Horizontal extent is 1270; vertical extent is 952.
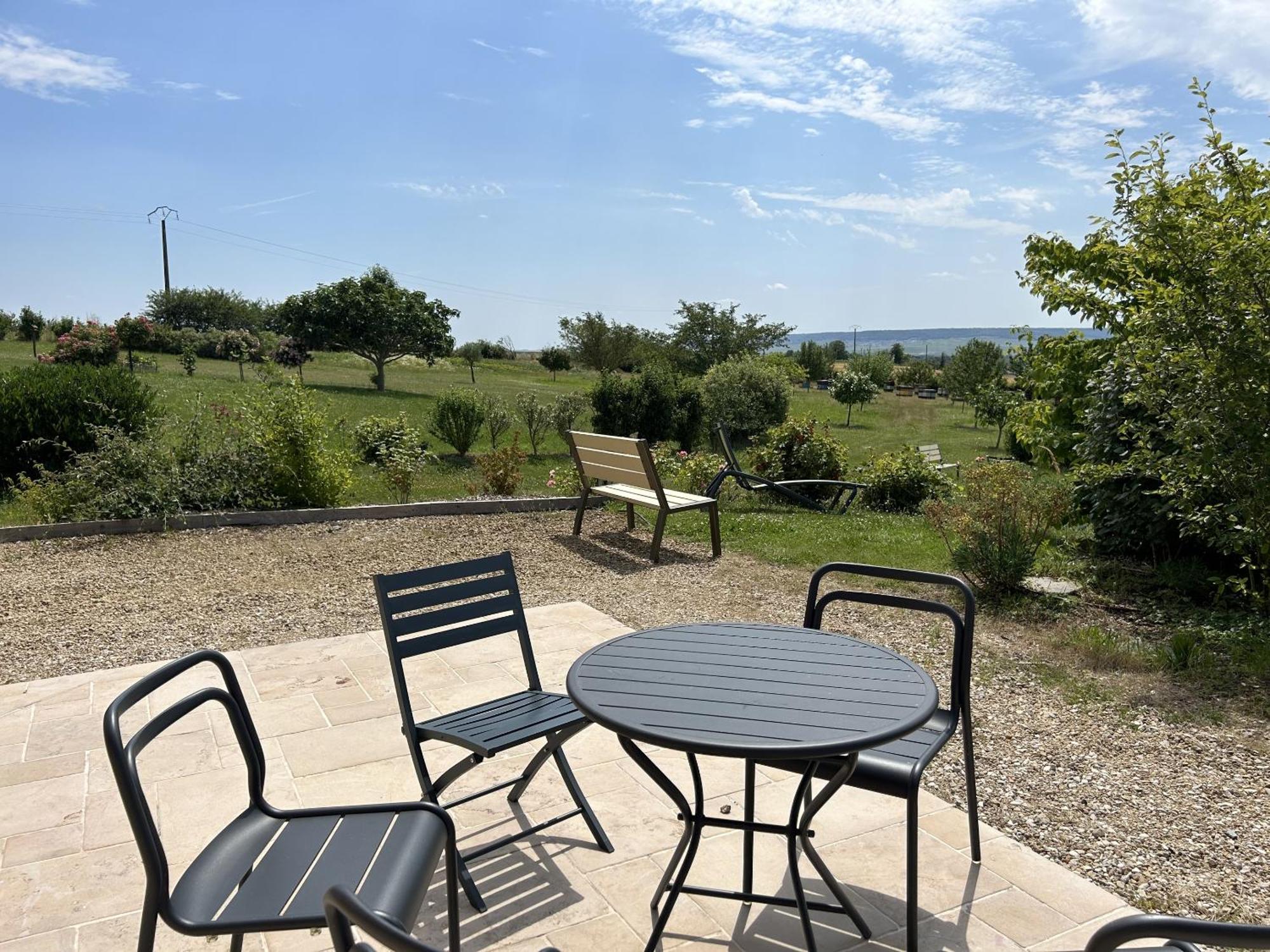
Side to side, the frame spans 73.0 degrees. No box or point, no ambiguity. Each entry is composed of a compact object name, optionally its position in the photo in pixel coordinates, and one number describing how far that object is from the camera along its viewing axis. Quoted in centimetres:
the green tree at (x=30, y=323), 3638
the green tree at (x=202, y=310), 6019
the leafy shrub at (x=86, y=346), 2139
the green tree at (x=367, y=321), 3120
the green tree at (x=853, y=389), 2972
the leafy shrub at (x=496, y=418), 1474
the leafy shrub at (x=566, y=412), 1587
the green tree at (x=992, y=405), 2469
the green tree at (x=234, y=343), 3328
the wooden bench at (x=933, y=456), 1119
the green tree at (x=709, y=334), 3812
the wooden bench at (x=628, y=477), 705
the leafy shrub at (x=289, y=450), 819
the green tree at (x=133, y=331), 3200
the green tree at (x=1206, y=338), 472
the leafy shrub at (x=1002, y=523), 590
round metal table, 191
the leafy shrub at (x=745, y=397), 2055
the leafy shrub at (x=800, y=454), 1141
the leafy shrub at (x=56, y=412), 916
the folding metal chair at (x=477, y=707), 251
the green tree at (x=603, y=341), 3884
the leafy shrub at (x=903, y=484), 1073
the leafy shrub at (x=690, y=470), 1046
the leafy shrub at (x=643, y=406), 1791
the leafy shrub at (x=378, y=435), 1242
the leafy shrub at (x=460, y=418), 1441
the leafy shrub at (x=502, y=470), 968
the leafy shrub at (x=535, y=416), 1534
